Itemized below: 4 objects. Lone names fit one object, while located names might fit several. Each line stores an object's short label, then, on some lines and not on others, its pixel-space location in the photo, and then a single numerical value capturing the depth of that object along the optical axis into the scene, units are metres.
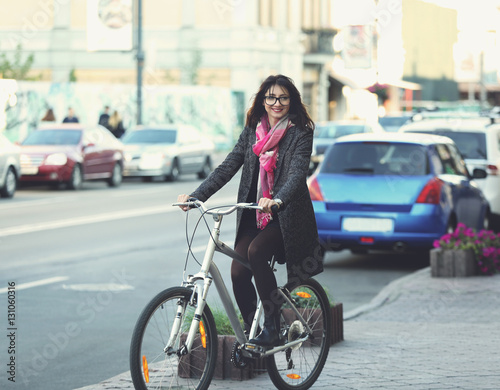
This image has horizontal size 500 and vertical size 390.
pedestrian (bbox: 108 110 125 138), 36.03
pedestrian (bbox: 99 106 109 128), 35.38
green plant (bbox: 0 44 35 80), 41.66
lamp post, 37.03
